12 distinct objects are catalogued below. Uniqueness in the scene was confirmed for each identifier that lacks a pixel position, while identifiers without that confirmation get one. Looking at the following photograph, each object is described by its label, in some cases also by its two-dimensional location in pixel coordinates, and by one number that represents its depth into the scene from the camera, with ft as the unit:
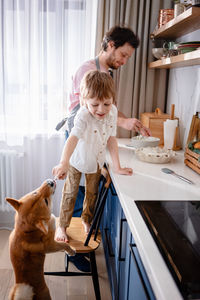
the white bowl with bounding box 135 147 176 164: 6.07
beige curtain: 8.11
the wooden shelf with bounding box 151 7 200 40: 5.49
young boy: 5.30
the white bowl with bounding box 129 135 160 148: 7.11
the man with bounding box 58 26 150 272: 6.77
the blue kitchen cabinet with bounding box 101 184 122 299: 5.36
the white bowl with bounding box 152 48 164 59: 7.88
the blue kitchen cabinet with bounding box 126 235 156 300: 3.13
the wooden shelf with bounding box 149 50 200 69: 5.24
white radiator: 9.05
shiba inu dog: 4.28
